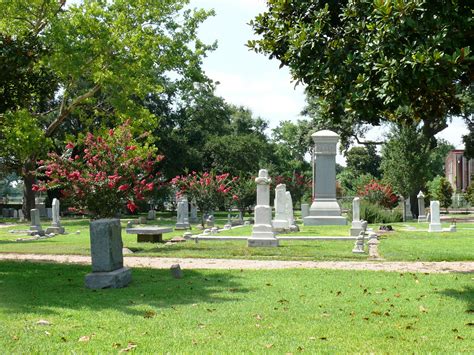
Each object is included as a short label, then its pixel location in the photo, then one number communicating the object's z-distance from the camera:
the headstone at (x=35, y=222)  28.83
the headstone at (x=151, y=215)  45.69
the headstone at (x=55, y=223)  29.48
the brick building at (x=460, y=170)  95.38
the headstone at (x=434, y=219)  26.84
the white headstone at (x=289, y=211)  26.97
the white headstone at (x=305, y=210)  35.41
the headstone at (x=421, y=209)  38.34
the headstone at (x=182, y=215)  30.99
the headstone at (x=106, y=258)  10.52
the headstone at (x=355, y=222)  23.54
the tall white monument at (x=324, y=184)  32.91
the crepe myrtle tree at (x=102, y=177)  17.95
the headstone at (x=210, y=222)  32.38
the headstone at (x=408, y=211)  42.72
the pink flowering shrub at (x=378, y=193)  41.97
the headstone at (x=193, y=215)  40.29
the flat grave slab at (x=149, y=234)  22.25
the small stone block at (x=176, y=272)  11.95
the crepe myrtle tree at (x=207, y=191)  31.70
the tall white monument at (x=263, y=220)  19.36
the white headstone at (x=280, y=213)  26.33
